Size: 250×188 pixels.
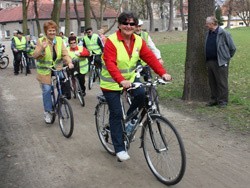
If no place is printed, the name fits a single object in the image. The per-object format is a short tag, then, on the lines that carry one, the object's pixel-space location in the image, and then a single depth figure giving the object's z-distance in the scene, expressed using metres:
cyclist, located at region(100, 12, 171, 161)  4.77
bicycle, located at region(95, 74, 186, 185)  4.41
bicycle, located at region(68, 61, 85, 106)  9.67
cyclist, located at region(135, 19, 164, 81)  8.54
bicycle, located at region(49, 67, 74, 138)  6.88
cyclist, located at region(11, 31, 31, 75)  17.50
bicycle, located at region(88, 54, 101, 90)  12.34
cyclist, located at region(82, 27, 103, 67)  12.55
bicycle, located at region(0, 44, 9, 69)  20.89
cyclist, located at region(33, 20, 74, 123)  7.06
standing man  8.09
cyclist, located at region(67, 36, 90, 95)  10.25
